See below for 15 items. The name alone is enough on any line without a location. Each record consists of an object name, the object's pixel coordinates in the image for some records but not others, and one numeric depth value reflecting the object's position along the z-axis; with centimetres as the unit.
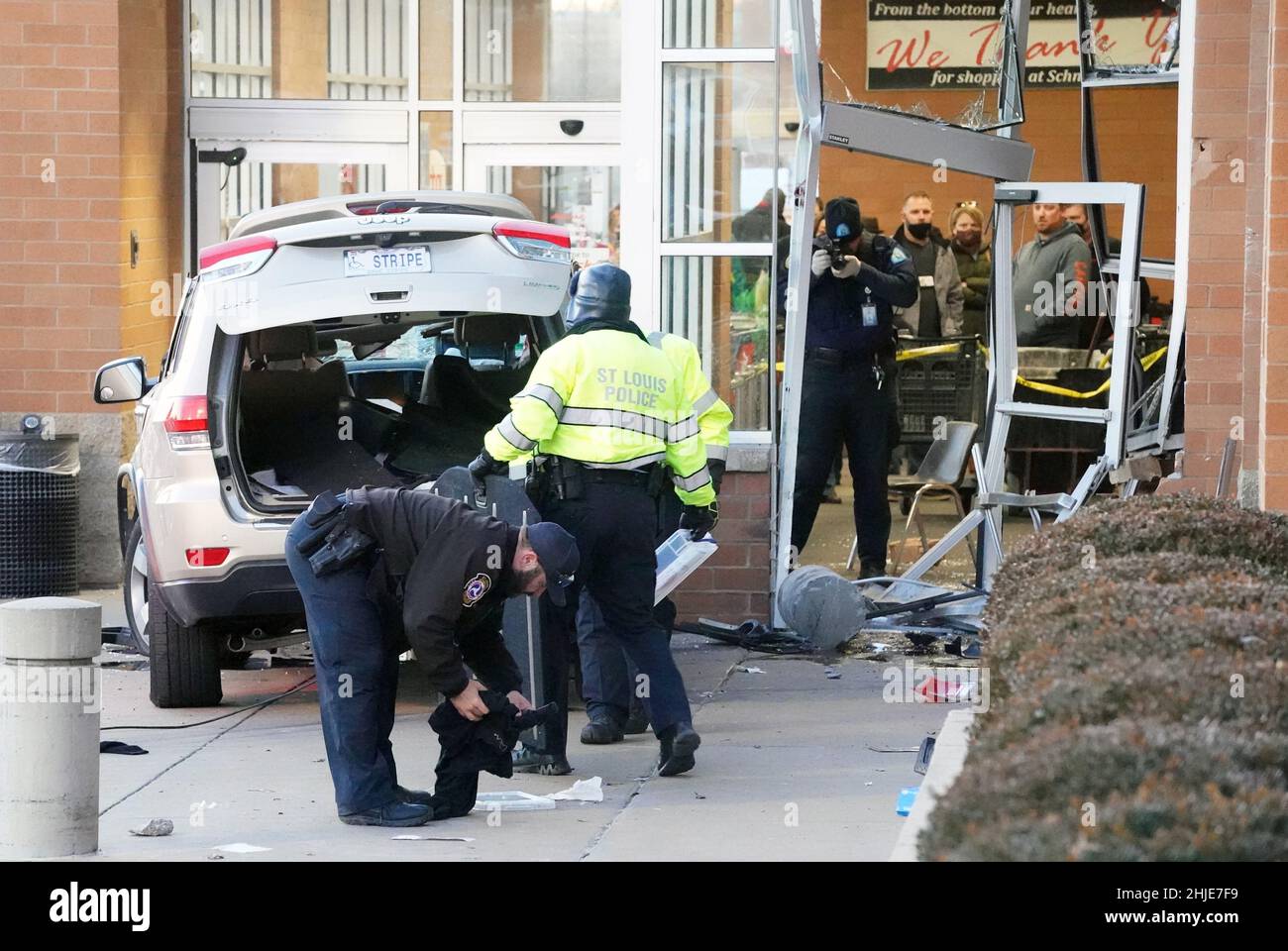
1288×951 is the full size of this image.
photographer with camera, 2112
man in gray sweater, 2395
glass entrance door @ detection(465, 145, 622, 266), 2553
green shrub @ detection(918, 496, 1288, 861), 696
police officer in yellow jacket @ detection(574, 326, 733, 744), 1536
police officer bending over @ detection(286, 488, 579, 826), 1224
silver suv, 1559
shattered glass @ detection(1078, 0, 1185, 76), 2091
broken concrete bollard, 1870
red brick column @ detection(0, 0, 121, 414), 2289
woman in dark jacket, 3000
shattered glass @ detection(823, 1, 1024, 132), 2037
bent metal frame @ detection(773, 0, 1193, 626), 1855
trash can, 2227
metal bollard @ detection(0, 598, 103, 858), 1180
